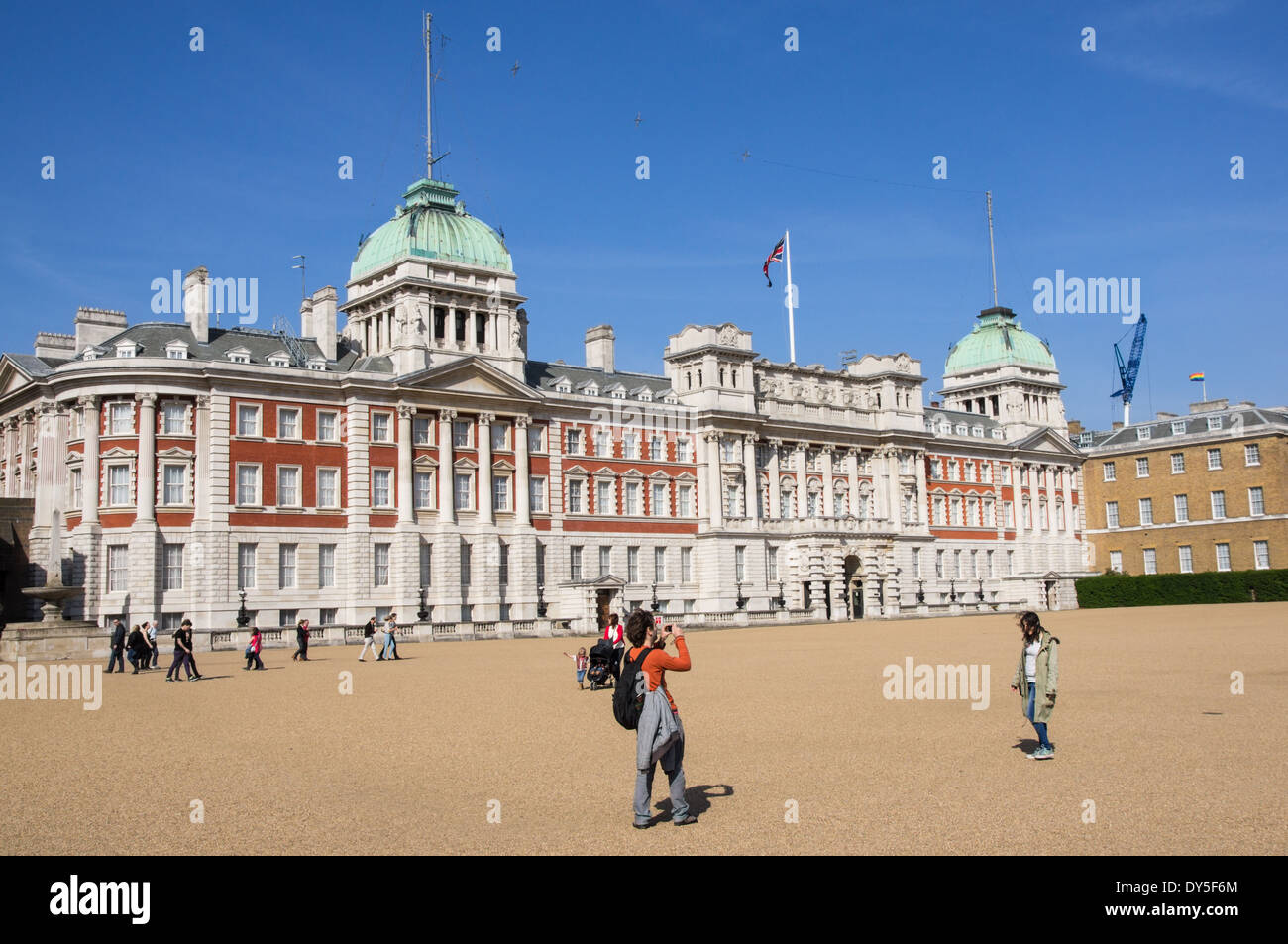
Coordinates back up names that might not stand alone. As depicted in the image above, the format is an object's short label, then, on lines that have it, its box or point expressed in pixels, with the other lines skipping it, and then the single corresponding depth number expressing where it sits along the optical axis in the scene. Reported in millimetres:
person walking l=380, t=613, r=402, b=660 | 41531
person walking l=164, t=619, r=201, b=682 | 32656
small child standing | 28906
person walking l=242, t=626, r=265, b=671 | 36594
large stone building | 55219
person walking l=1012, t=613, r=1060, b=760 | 16172
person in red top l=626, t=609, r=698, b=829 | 12453
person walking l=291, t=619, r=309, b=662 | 42125
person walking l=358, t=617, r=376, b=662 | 41441
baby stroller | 27578
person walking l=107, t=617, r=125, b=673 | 36281
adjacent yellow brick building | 88750
